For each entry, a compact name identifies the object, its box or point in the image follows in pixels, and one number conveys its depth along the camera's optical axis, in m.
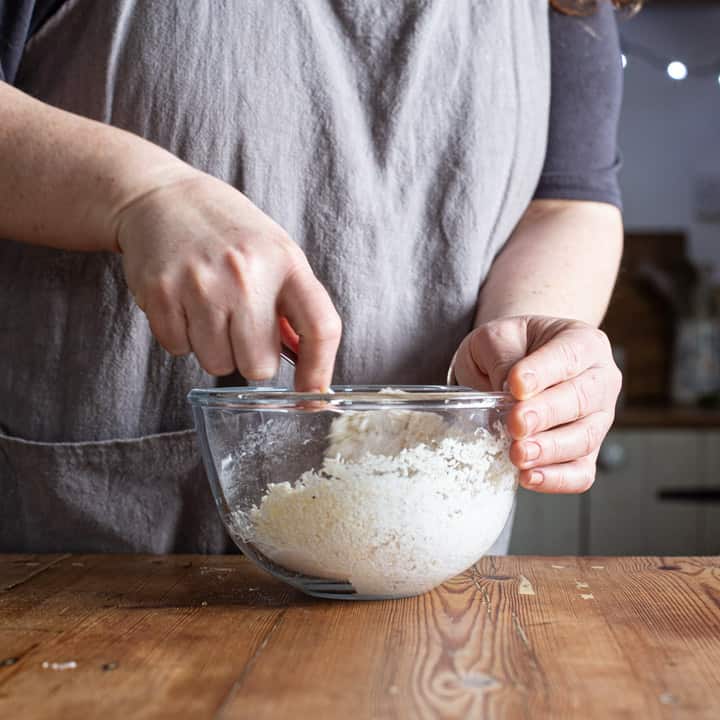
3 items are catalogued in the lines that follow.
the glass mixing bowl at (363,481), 0.57
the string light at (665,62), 2.55
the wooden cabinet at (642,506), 2.07
